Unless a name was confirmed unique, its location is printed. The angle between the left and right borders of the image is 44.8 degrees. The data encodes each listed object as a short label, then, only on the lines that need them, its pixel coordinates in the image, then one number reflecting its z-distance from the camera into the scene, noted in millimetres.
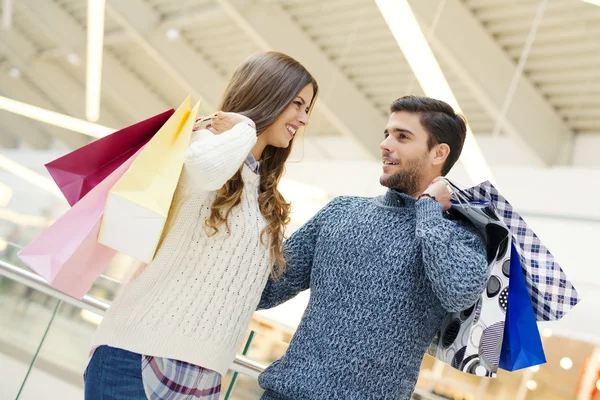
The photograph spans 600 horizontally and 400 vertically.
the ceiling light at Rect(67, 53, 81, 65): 15578
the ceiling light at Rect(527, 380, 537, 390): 8297
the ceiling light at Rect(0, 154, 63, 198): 13427
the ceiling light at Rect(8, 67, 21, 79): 20328
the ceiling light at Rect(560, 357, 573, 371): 8109
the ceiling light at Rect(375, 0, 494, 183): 4773
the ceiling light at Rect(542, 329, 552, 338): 8441
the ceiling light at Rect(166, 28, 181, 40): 12398
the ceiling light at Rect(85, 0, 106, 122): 6824
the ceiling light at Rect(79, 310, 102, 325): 3117
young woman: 1831
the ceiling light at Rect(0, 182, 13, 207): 15772
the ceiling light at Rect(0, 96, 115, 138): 8243
